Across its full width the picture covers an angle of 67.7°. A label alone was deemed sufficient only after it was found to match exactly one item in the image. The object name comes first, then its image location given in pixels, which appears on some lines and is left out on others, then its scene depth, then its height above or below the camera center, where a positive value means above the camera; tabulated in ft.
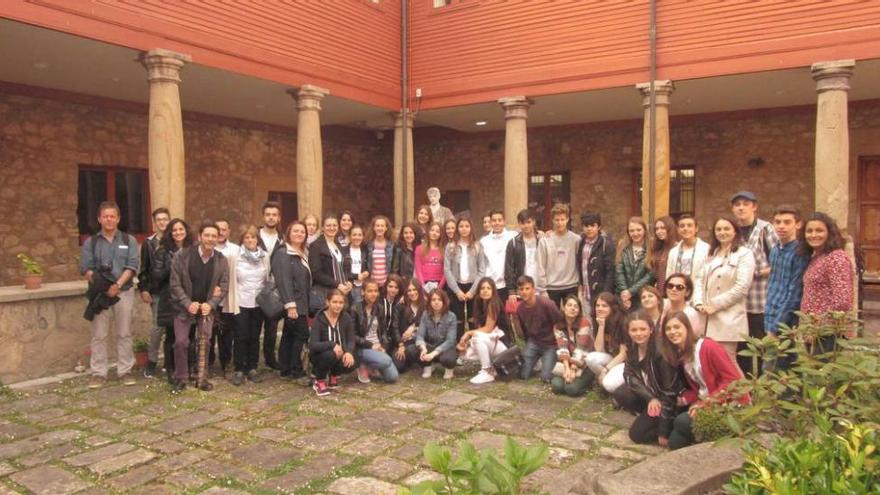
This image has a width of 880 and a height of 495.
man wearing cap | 17.49 -0.21
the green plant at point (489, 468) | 5.75 -2.05
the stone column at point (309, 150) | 33.78 +4.58
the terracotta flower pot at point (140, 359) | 22.57 -4.12
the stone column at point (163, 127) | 26.61 +4.58
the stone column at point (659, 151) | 32.45 +4.32
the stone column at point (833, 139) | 28.45 +4.26
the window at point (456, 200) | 53.11 +3.13
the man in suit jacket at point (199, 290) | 19.58 -1.55
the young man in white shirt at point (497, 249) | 23.57 -0.39
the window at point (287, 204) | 48.65 +2.61
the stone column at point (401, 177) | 40.06 +3.79
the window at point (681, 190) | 44.47 +3.26
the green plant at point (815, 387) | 8.05 -1.96
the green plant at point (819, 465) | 7.11 -2.65
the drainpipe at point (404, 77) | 39.81 +9.84
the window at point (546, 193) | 48.93 +3.43
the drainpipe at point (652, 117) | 32.35 +5.95
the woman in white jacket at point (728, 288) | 16.67 -1.29
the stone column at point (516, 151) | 36.11 +4.81
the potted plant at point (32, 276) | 20.90 -1.16
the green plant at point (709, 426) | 12.94 -3.77
